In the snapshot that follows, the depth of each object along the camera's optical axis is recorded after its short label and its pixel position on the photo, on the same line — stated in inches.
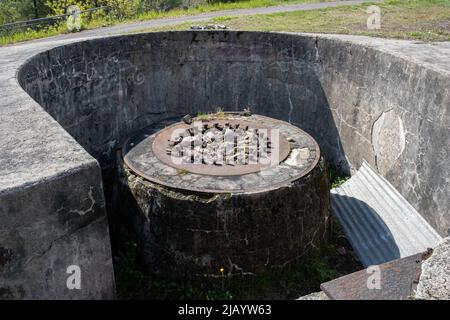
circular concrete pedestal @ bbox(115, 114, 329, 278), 189.0
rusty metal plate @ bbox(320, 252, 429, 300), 88.8
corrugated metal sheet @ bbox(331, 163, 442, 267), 206.5
